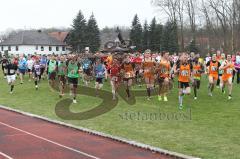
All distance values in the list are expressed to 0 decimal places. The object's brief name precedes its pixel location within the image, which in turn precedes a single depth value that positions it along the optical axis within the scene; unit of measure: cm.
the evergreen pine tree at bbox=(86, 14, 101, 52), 6625
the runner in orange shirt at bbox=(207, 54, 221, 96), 1788
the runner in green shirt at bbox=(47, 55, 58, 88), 2136
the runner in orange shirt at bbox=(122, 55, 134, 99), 1741
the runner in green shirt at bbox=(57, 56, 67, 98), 1856
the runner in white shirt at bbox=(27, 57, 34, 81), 2683
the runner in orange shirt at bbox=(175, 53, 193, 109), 1506
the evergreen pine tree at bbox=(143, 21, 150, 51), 6322
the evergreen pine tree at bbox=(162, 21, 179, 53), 6033
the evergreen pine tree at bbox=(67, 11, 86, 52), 6650
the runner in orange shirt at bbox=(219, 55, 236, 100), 1733
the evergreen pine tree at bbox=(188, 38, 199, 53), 5608
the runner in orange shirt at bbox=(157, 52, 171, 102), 1716
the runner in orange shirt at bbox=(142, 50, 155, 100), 1716
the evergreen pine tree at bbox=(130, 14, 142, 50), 6314
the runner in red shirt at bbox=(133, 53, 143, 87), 2162
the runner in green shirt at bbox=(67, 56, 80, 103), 1694
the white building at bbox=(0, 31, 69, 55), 9544
